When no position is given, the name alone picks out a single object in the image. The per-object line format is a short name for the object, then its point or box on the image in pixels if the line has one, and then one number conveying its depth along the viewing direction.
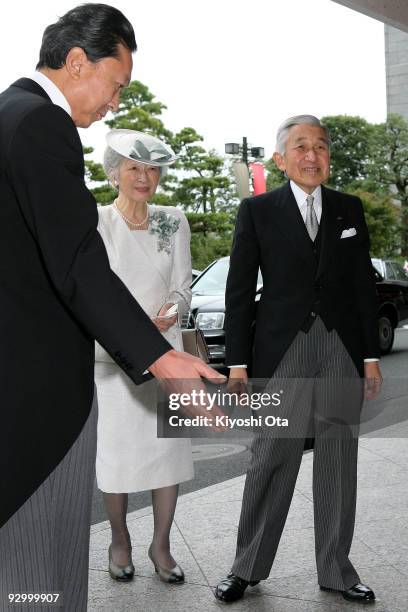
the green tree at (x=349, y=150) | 58.38
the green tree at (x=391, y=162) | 48.38
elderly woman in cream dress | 4.00
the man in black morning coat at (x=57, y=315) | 1.68
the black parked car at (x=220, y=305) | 11.78
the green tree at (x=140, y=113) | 34.09
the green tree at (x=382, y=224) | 44.75
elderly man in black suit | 3.59
